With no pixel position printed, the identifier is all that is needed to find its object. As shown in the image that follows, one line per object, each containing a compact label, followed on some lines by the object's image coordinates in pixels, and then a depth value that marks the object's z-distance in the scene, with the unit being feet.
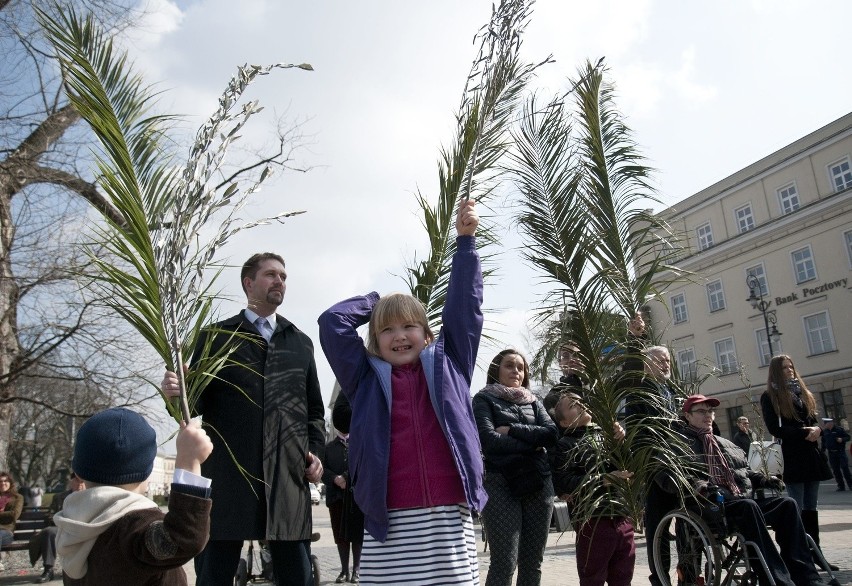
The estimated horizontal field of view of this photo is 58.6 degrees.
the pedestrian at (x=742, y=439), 42.47
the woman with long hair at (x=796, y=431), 23.59
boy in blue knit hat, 7.52
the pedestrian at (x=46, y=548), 35.99
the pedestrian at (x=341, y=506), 22.53
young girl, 9.31
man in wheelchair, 17.61
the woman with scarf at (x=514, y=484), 16.01
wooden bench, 41.73
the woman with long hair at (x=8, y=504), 39.42
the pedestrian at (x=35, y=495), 108.78
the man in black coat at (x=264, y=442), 12.75
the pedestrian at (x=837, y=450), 54.75
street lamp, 121.17
